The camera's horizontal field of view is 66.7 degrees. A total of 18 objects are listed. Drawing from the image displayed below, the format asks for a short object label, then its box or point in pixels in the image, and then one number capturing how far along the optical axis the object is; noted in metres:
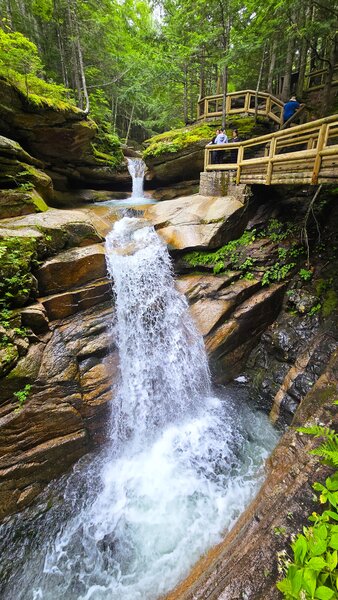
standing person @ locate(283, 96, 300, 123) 9.67
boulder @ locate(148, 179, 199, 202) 12.29
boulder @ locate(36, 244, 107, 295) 6.03
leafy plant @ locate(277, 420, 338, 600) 1.76
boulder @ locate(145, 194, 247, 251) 7.75
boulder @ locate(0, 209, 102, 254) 6.05
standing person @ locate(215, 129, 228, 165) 9.49
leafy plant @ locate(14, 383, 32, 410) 4.85
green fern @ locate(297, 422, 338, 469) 2.55
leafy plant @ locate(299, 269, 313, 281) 7.16
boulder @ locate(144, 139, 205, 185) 11.15
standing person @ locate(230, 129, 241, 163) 10.48
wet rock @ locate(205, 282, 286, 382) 6.77
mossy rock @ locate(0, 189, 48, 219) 6.76
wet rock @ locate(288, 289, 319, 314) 6.87
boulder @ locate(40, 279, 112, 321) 5.91
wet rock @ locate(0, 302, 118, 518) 4.65
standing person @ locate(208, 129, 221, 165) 9.48
